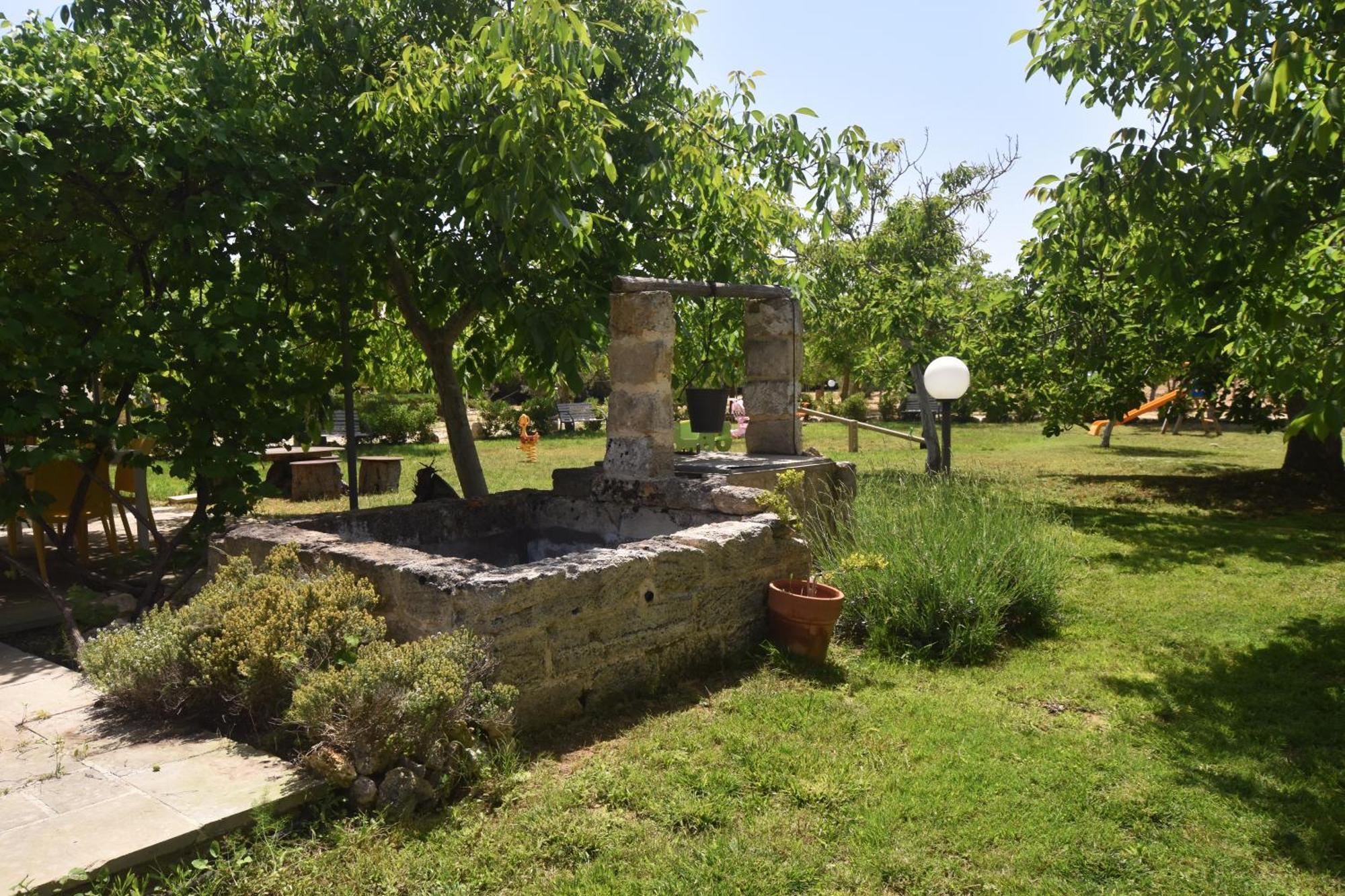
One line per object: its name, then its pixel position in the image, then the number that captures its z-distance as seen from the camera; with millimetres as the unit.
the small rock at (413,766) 3297
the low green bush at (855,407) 27766
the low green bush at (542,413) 22734
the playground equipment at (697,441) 10219
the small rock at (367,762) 3254
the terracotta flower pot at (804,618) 4863
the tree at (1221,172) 3877
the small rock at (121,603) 5375
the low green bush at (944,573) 5277
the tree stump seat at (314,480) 10883
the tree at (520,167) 5211
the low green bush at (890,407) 29109
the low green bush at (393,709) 3277
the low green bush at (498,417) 22438
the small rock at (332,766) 3174
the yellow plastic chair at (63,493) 6168
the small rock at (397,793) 3184
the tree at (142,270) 5055
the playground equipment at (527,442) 16492
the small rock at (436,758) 3334
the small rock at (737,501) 5398
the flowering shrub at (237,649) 3703
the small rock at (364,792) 3189
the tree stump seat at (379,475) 11719
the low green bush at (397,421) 19734
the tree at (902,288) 11625
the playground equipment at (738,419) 16266
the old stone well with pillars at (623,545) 3934
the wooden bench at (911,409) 29394
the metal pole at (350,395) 6176
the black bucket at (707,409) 7652
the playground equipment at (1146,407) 13359
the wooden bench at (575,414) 23578
